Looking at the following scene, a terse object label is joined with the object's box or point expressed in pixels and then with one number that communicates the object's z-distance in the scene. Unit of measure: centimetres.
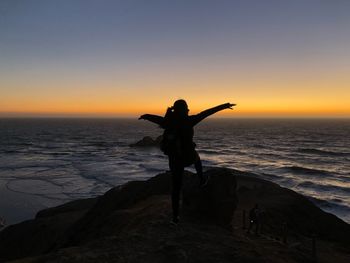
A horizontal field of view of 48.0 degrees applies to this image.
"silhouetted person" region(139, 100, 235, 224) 684
